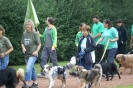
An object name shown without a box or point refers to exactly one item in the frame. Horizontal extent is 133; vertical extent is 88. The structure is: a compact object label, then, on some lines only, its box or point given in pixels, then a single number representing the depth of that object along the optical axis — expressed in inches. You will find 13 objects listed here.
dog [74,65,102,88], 426.6
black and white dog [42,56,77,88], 442.6
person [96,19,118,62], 550.3
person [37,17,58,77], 522.0
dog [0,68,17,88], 384.5
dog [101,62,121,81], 516.7
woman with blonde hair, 439.8
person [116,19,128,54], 632.4
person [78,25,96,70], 441.7
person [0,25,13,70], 416.5
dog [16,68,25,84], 391.5
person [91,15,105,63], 577.6
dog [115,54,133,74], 577.6
